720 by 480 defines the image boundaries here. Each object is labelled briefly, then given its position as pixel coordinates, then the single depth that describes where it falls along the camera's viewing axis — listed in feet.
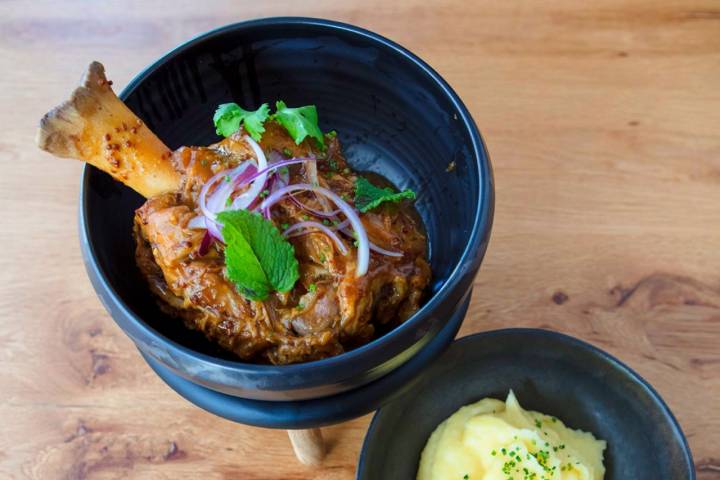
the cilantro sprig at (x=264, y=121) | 1.43
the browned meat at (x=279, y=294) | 1.34
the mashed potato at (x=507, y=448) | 1.55
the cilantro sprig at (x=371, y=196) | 1.41
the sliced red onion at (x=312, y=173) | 1.41
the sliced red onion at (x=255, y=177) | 1.37
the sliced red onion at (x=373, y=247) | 1.38
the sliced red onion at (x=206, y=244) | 1.36
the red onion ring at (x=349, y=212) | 1.35
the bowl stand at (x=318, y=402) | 1.33
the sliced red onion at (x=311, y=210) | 1.39
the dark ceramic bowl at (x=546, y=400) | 1.59
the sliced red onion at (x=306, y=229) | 1.36
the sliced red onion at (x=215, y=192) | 1.37
